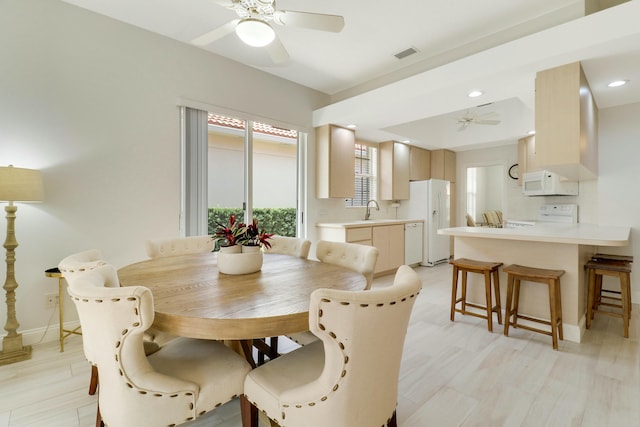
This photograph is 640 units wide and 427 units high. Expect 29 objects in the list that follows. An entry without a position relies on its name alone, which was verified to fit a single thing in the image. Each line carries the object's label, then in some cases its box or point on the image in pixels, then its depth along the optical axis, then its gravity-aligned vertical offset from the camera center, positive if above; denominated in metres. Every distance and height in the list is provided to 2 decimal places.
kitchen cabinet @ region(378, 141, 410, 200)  5.46 +0.78
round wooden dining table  1.05 -0.37
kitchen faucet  5.43 +0.03
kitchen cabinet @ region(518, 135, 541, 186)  5.09 +0.99
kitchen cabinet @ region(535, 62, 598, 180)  2.44 +0.81
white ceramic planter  1.68 -0.28
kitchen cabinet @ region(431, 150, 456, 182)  6.27 +1.02
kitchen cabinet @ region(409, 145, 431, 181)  5.88 +1.00
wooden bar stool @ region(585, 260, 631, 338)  2.55 -0.69
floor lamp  2.09 -0.25
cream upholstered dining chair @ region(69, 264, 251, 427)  0.96 -0.61
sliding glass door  3.47 +0.50
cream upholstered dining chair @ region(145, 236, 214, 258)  2.38 -0.30
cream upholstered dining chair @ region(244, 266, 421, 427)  0.88 -0.53
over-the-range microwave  4.22 +0.39
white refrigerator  5.59 -0.02
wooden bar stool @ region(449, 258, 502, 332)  2.65 -0.67
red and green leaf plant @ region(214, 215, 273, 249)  1.76 -0.14
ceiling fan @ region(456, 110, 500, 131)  4.53 +1.42
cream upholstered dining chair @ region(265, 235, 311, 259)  2.44 -0.30
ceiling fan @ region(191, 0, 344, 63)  1.83 +1.26
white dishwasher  5.23 -0.57
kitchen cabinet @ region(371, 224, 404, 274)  4.64 -0.55
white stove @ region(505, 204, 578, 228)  4.21 -0.05
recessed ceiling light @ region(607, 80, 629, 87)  2.85 +1.27
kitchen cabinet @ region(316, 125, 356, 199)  4.32 +0.76
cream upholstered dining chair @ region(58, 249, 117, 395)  1.39 -0.28
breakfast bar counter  2.45 -0.41
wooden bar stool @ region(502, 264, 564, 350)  2.31 -0.69
